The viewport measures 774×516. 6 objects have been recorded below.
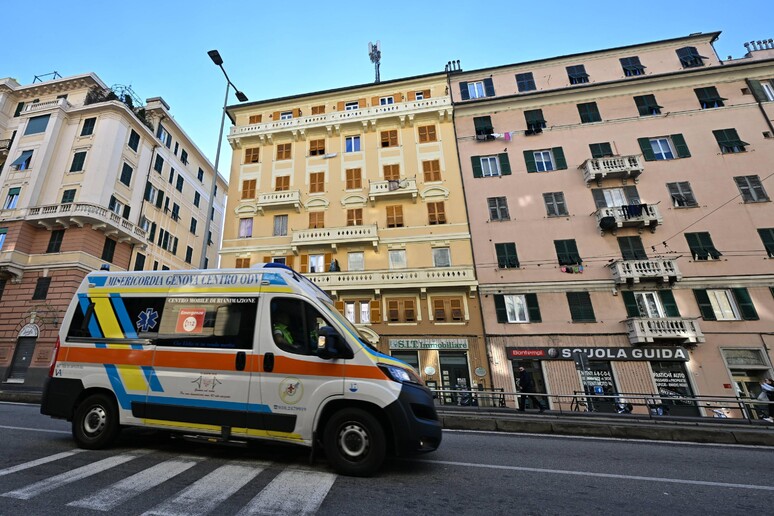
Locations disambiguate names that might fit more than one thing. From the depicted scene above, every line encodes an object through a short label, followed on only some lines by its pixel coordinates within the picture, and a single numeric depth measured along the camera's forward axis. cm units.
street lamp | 1476
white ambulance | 488
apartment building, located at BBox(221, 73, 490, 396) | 2158
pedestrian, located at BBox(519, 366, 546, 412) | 1484
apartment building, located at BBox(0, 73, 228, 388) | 2241
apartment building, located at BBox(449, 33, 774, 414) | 1883
